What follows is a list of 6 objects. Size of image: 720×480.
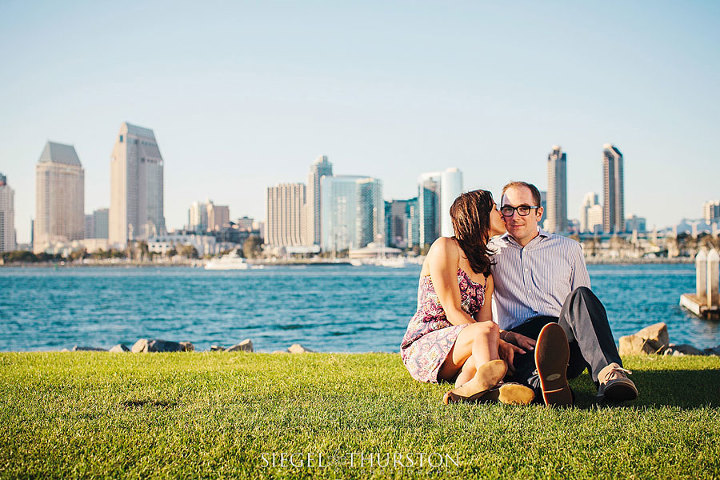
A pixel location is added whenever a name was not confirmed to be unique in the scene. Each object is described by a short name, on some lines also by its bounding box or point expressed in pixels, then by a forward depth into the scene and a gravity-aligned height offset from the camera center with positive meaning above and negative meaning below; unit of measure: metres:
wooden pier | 26.35 -2.54
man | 4.33 -0.45
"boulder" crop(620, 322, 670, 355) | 9.41 -1.73
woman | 4.35 -0.64
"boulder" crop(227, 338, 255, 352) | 10.64 -1.89
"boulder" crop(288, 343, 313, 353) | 11.29 -2.06
